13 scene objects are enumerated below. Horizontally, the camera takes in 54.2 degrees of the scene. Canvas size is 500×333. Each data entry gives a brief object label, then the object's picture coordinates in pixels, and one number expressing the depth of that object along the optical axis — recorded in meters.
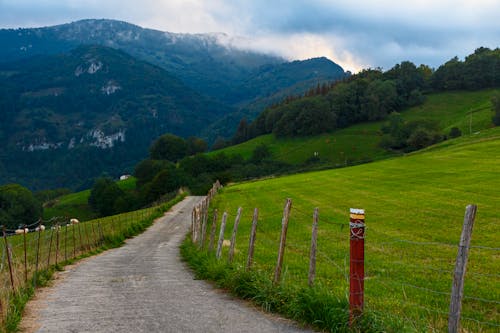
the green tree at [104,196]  136.88
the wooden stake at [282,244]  12.50
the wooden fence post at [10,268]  13.90
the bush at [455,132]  124.24
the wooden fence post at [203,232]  24.05
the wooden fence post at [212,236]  20.62
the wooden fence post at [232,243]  16.11
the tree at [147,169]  153.76
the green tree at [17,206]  126.95
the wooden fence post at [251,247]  14.14
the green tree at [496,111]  121.94
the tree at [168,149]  191.88
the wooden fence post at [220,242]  18.19
